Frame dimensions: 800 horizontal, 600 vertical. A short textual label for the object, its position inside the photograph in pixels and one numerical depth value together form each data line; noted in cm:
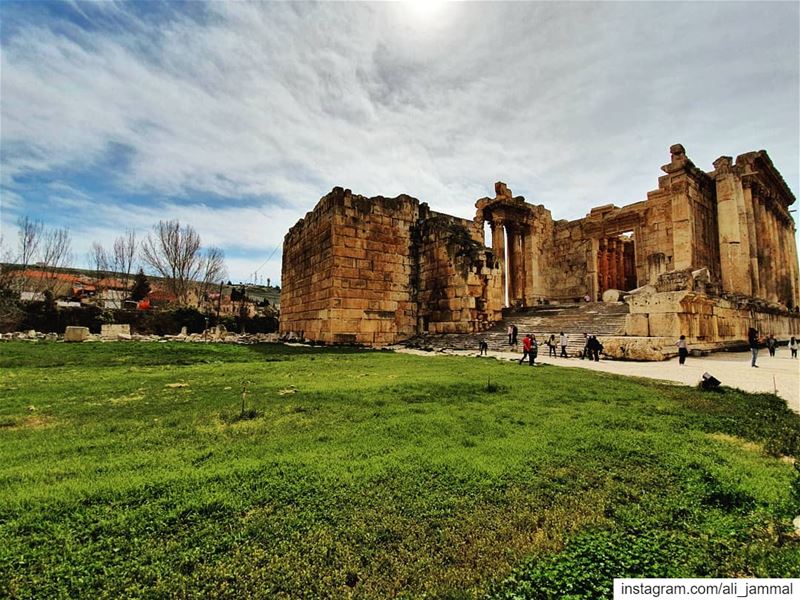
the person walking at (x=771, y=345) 1348
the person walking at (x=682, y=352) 1008
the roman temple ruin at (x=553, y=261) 1417
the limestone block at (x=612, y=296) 2138
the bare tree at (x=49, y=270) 3169
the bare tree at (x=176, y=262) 3572
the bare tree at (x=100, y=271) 3953
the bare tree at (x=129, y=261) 3878
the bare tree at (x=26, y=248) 2933
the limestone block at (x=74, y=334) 1523
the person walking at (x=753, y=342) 1010
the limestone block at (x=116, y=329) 2342
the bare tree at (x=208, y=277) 3916
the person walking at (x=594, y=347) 1079
